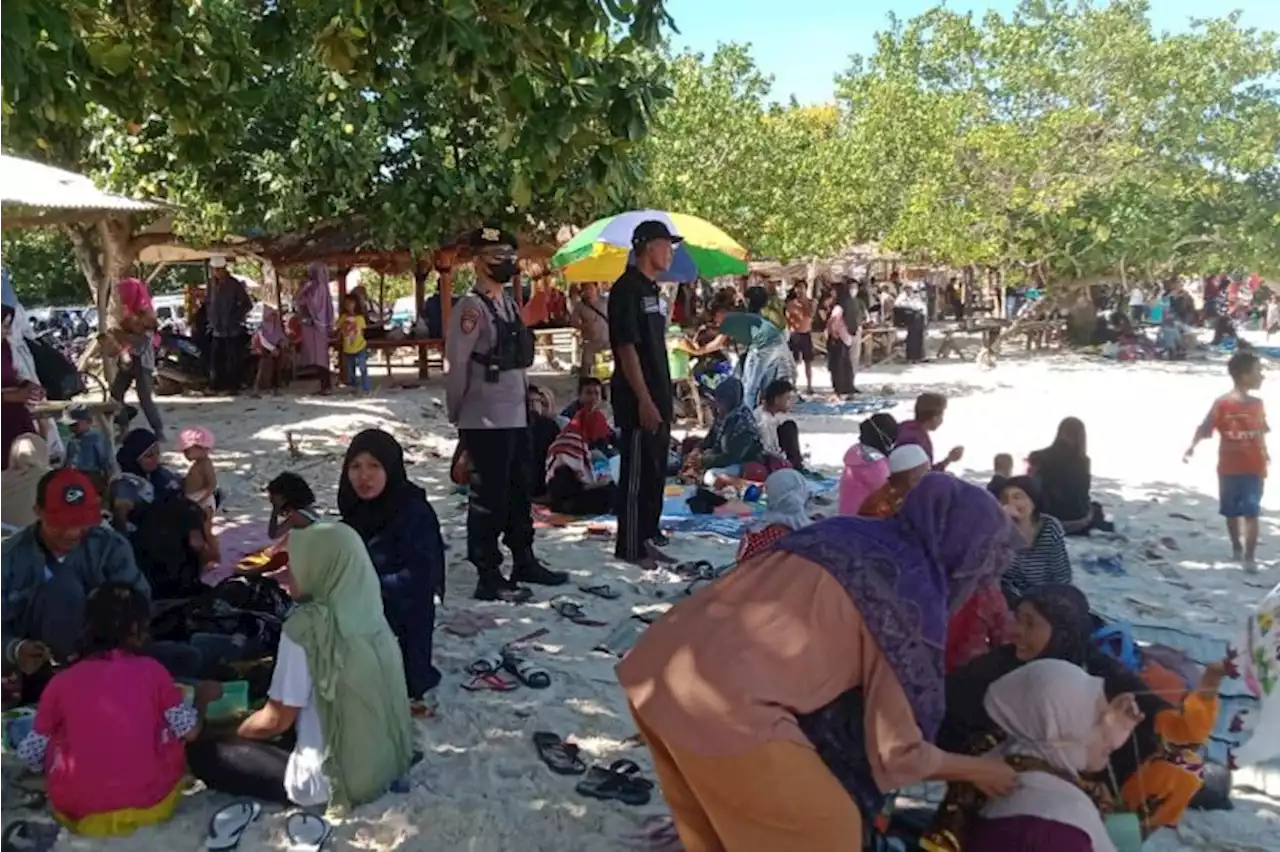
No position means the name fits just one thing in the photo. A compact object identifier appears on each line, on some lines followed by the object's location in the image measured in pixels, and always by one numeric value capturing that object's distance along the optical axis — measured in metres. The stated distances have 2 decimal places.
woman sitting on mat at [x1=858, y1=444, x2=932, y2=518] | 4.88
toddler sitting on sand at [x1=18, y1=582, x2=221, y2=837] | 3.41
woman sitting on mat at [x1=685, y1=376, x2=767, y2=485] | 8.90
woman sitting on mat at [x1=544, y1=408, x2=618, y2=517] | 8.20
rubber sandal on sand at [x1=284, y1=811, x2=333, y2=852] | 3.43
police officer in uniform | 5.69
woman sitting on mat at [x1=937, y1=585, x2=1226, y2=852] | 3.19
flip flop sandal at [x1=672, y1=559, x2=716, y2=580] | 6.37
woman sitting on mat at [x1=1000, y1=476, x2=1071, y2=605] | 4.68
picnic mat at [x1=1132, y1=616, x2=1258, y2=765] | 3.38
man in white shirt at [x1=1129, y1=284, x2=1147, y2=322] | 28.24
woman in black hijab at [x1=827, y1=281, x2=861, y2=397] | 15.30
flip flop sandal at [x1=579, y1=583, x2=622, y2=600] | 6.03
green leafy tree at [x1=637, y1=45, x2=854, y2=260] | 20.39
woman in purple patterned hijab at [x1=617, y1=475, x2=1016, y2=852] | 2.34
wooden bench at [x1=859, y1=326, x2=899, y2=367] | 20.67
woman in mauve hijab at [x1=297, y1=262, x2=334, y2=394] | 14.11
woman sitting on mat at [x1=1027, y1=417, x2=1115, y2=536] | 6.83
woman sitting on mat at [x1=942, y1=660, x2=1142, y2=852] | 2.65
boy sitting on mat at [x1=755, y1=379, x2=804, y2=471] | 8.97
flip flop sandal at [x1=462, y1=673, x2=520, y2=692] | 4.71
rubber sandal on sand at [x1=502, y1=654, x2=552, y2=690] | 4.75
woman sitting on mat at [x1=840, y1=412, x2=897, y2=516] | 6.62
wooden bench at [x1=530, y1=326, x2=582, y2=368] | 17.97
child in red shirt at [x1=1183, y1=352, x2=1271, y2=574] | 6.46
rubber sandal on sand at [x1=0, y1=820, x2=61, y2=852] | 3.35
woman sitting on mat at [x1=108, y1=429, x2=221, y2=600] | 5.14
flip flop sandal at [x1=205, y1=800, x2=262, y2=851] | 3.41
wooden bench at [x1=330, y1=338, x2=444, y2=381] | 14.98
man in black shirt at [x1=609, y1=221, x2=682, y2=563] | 5.98
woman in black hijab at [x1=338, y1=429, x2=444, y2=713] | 4.21
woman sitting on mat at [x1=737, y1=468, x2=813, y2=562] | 5.02
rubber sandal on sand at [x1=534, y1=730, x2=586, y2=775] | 3.98
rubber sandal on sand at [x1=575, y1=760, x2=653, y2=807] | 3.75
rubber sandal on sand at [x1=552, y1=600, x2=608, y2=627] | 5.60
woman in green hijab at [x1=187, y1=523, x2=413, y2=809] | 3.53
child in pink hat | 6.41
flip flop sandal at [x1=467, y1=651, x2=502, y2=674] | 4.84
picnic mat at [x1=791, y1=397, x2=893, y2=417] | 14.01
